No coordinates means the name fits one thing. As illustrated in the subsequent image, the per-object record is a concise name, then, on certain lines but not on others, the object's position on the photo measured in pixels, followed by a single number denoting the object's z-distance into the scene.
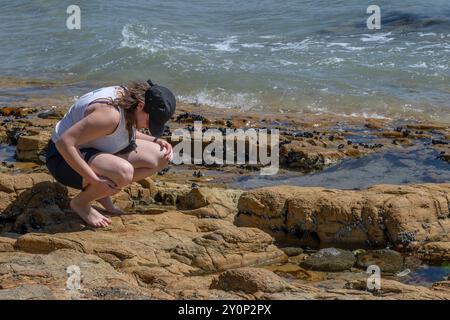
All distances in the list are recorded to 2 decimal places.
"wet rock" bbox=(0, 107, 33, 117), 11.94
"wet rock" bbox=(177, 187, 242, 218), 6.68
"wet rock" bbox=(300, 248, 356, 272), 5.59
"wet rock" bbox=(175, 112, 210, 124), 11.70
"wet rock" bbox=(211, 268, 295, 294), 4.31
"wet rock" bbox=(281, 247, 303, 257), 5.95
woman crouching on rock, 5.49
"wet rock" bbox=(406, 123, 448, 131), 11.62
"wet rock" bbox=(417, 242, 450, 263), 5.79
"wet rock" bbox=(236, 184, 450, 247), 6.14
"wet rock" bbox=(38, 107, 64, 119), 11.57
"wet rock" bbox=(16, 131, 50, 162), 8.94
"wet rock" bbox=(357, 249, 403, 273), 5.64
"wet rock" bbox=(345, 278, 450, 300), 4.30
